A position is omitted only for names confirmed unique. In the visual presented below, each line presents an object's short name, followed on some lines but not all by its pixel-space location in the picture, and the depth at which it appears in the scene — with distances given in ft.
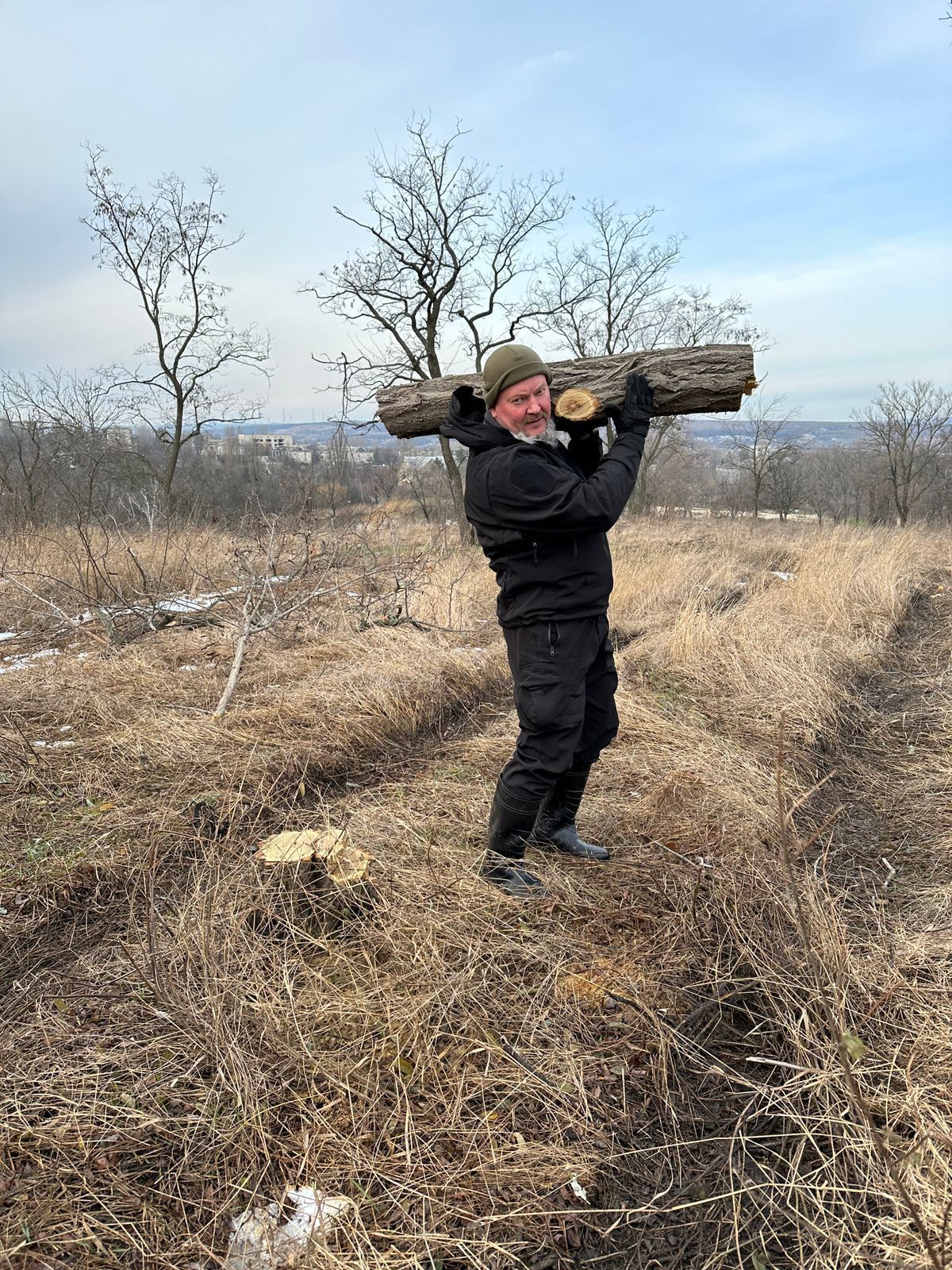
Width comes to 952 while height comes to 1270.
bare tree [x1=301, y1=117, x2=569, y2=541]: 50.62
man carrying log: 7.04
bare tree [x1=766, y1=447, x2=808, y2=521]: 144.66
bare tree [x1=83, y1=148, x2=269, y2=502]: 56.18
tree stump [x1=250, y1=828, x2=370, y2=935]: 7.91
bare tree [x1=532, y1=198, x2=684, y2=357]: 85.87
